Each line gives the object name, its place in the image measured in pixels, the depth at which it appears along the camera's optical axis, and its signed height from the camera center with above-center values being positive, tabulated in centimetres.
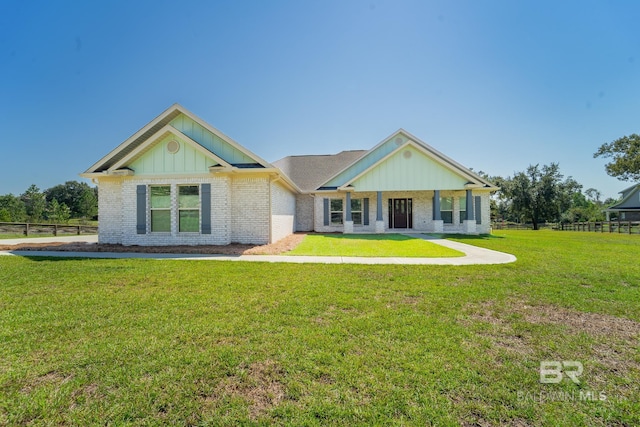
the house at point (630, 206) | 3484 +69
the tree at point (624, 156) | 2731 +581
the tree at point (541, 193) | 3309 +237
